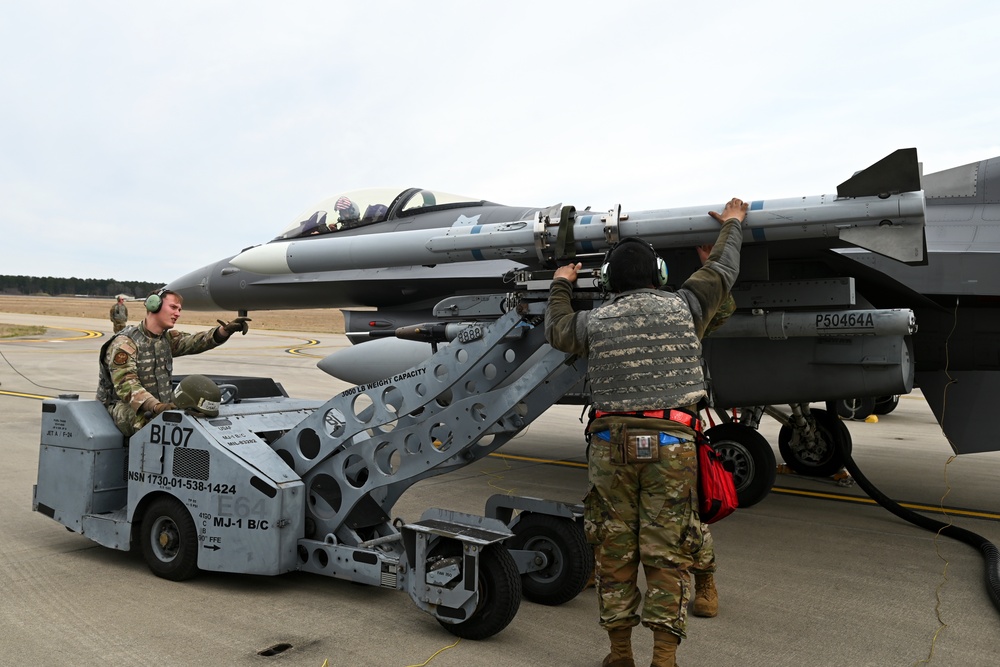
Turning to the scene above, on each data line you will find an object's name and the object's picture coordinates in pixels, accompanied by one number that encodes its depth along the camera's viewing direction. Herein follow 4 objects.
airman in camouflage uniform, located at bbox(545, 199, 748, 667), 3.25
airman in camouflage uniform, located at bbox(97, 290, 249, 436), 4.96
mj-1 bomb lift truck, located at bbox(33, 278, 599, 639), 4.33
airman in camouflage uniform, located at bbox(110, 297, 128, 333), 16.27
